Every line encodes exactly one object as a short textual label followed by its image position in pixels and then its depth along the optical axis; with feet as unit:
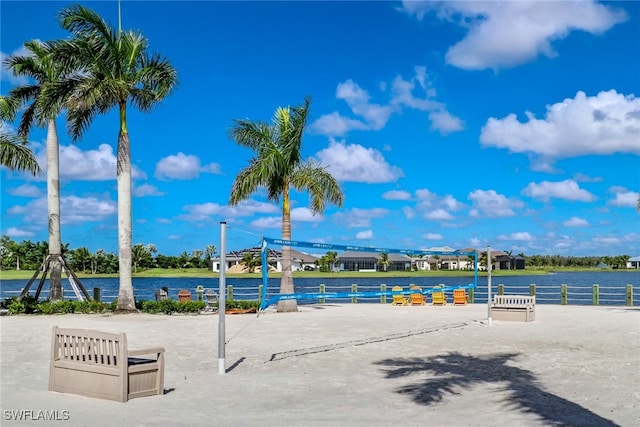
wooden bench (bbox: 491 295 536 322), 70.23
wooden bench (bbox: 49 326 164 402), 29.89
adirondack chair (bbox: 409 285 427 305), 103.65
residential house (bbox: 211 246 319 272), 364.30
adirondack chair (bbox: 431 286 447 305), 101.76
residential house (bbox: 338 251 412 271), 414.21
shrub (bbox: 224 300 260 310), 85.60
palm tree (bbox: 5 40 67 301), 86.99
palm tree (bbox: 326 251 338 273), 368.34
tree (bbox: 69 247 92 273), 384.68
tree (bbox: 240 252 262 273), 359.19
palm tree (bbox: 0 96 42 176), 88.07
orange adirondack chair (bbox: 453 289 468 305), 101.45
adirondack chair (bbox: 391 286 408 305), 104.12
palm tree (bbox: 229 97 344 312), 86.33
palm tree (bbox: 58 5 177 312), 77.05
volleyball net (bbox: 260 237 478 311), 45.52
